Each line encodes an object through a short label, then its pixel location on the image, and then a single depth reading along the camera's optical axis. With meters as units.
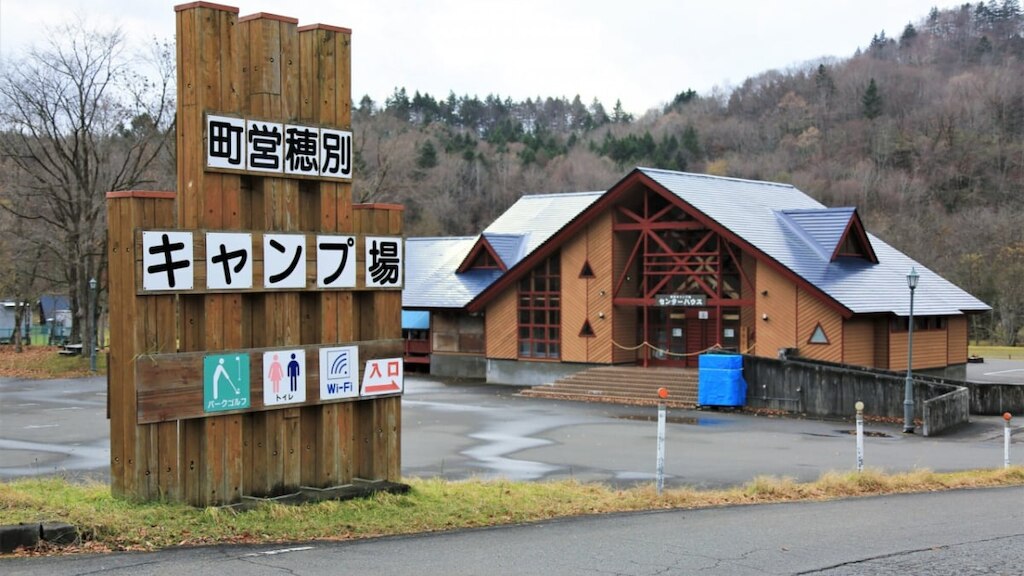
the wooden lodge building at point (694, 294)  33.19
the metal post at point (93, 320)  43.60
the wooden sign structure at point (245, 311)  9.84
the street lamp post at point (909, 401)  26.12
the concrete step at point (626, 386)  33.16
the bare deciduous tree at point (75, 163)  44.94
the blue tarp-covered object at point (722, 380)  30.86
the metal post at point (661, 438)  13.13
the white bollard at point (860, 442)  16.02
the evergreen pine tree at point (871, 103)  123.38
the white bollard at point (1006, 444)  18.52
